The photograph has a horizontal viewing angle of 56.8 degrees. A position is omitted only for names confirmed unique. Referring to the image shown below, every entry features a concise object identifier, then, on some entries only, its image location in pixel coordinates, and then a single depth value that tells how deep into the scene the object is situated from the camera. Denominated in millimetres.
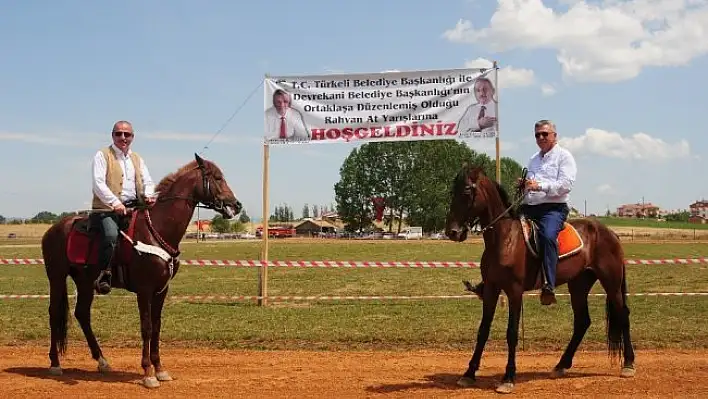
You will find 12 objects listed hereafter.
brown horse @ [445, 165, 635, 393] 7613
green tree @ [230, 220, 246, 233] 123438
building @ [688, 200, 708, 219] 193475
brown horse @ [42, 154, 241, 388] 7793
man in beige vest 7727
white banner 13836
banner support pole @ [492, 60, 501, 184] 13297
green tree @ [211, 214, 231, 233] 116856
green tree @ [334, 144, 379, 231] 90875
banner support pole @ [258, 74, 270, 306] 15125
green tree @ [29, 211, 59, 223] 168350
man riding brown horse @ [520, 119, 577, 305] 7711
